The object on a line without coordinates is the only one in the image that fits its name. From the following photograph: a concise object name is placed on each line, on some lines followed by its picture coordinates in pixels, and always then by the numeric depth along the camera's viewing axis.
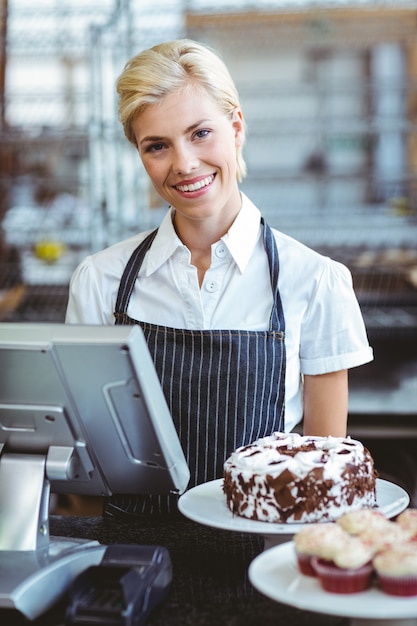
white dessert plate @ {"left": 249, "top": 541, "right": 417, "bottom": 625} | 1.00
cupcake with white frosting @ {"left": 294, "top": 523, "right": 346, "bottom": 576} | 1.09
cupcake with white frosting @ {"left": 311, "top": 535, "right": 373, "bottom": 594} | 1.05
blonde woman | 1.67
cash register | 1.18
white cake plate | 1.28
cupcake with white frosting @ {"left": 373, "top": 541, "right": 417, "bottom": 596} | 1.03
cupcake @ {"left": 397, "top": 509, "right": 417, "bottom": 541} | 1.13
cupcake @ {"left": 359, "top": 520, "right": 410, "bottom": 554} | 1.09
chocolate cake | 1.34
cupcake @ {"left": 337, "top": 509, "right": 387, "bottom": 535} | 1.14
